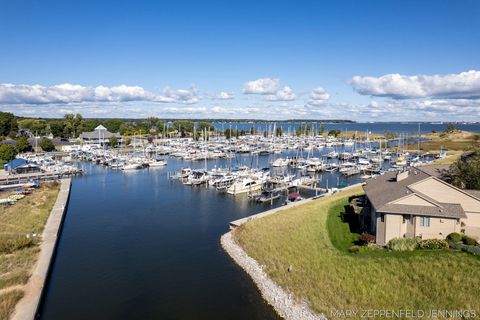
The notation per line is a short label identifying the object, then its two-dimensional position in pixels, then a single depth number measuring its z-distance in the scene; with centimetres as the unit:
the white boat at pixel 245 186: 6219
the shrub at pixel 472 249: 2609
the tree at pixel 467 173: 3769
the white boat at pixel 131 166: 9047
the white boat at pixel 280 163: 9125
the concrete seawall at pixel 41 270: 2369
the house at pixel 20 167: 7661
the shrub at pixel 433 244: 2797
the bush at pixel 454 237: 2848
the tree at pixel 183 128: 18000
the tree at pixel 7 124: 13266
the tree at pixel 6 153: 8944
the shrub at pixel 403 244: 2859
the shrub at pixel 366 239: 3121
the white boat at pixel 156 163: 9486
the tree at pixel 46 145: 11250
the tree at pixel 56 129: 14625
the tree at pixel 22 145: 10494
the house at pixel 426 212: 2933
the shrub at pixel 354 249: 2985
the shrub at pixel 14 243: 3253
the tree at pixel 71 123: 15125
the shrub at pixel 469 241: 2798
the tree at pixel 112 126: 16794
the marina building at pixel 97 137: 13512
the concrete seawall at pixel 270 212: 4275
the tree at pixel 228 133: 16462
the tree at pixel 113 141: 12929
